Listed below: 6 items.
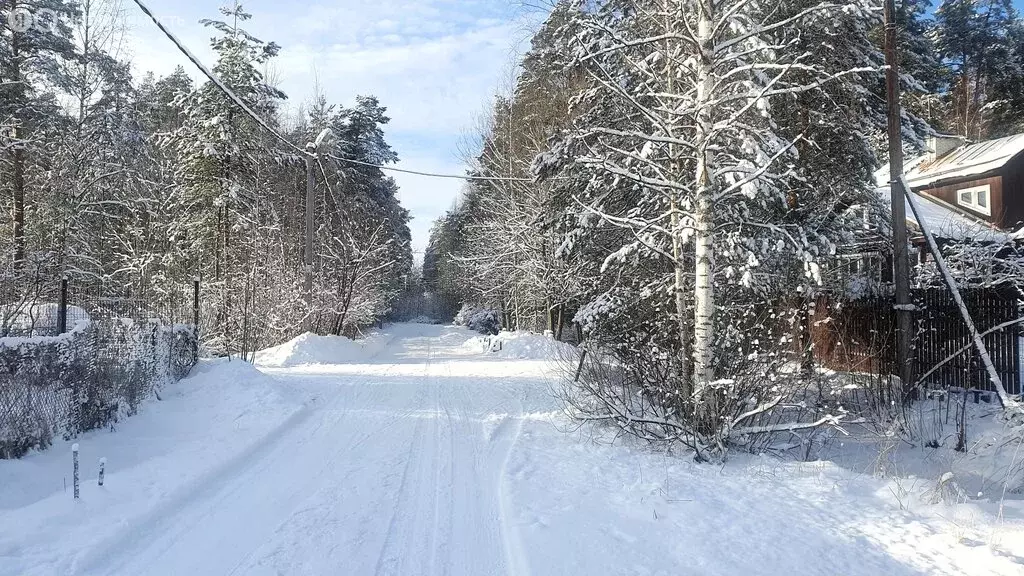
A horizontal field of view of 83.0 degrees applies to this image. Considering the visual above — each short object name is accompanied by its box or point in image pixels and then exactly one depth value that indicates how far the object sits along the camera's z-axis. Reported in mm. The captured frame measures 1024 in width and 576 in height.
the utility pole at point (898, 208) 10328
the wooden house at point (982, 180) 23438
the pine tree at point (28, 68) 14859
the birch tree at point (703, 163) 6312
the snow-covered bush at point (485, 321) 39656
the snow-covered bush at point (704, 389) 6309
